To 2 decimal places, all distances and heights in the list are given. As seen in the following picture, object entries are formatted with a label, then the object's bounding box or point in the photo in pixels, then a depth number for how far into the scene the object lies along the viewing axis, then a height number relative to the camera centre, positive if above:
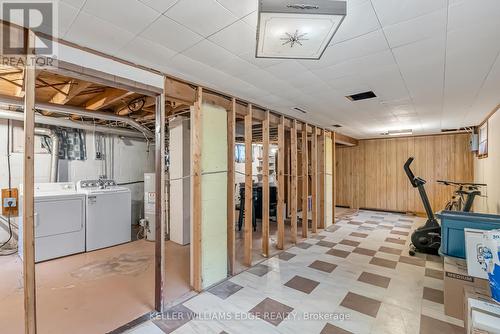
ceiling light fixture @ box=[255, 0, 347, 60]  1.34 +0.91
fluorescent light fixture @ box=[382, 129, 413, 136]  6.08 +0.93
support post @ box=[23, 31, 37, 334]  1.52 -0.21
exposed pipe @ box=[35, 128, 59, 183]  4.27 +0.31
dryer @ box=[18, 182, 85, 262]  3.40 -0.81
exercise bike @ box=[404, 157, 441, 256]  3.78 -1.12
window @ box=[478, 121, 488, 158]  4.52 +0.54
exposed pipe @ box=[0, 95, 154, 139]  3.12 +0.89
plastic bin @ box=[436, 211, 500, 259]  2.35 -0.60
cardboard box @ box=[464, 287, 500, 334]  1.48 -0.98
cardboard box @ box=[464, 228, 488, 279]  1.93 -0.72
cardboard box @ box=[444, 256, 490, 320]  2.15 -1.10
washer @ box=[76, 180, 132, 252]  3.88 -0.76
